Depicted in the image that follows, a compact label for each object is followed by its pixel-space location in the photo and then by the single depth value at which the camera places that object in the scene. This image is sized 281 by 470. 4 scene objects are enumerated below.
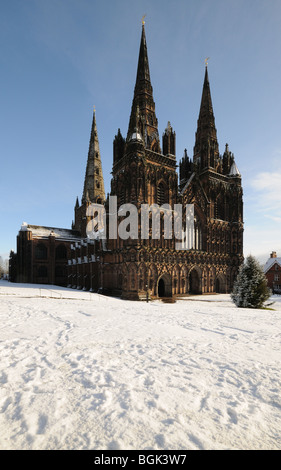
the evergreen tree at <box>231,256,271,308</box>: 19.17
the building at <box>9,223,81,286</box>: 45.03
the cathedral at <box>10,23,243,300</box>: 29.28
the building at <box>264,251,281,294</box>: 43.49
